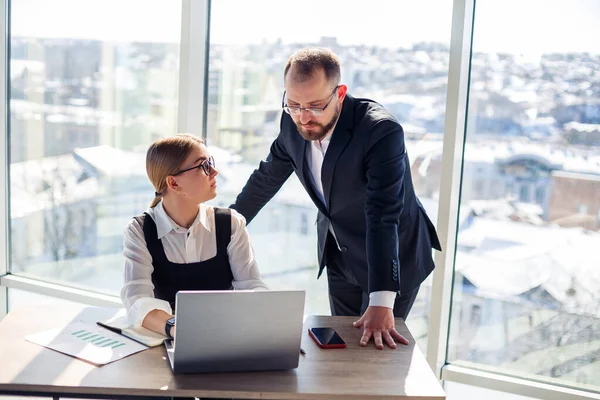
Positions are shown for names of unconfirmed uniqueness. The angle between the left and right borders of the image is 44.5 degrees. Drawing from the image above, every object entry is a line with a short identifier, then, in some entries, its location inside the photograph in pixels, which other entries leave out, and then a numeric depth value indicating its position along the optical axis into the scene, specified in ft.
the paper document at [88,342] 6.18
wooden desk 5.66
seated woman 7.39
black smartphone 6.57
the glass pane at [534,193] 9.34
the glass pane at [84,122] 11.75
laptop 5.64
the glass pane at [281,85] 10.11
